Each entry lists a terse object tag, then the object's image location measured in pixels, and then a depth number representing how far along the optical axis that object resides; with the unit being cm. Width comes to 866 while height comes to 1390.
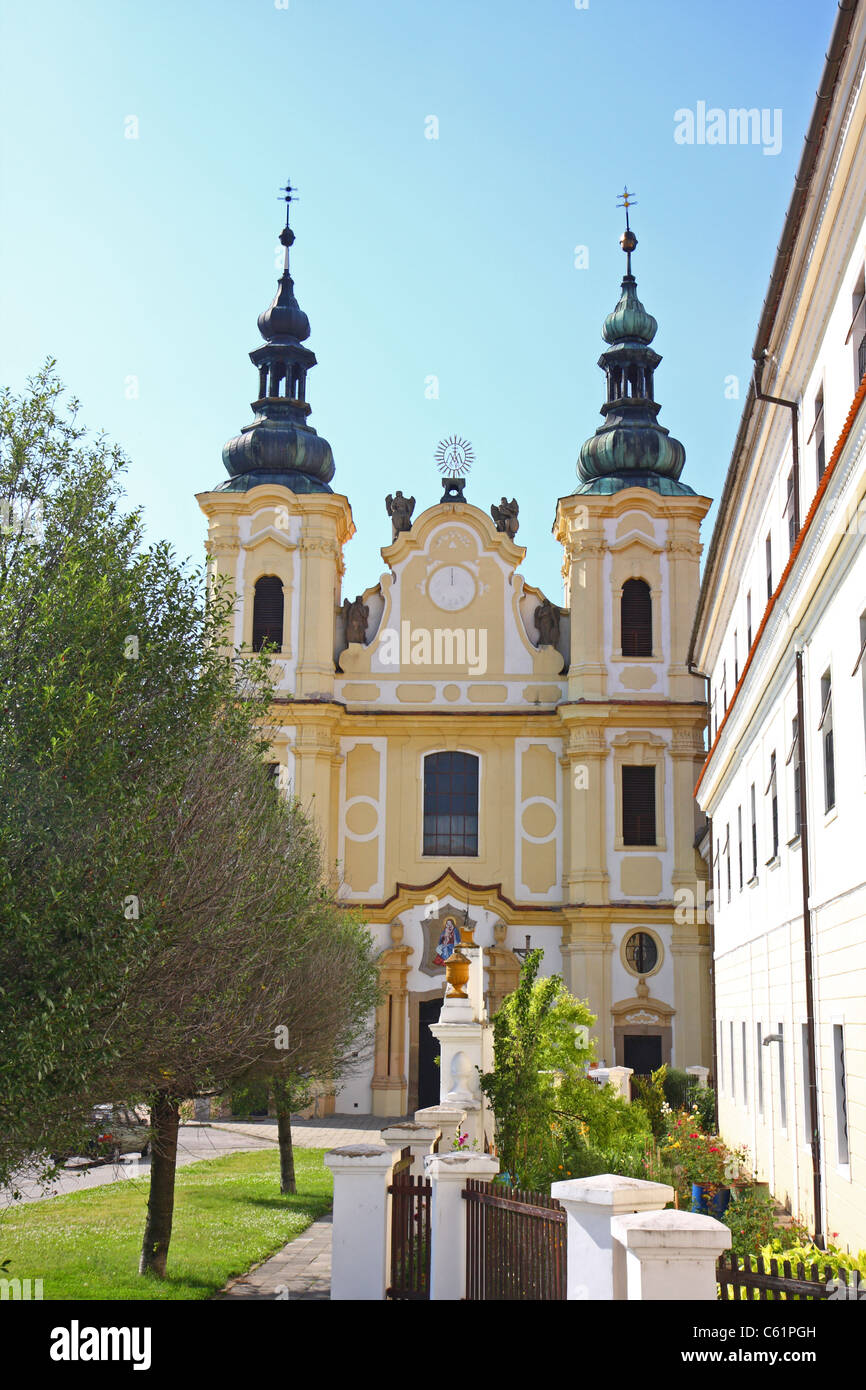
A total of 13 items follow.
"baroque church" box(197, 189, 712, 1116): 3622
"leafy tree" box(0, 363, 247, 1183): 913
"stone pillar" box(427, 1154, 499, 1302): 1090
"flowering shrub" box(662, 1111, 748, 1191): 1894
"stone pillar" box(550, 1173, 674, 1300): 754
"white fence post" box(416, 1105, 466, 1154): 1423
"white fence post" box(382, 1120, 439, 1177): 1357
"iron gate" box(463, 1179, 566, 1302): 924
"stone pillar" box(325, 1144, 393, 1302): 1132
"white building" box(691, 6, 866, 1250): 1146
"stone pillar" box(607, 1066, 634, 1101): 2470
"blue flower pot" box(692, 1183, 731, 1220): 1652
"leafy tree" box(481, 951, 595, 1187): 1612
